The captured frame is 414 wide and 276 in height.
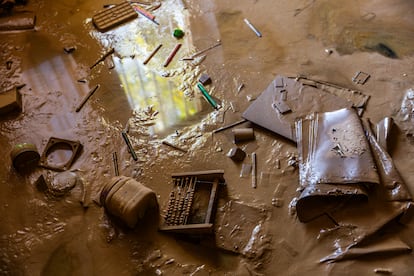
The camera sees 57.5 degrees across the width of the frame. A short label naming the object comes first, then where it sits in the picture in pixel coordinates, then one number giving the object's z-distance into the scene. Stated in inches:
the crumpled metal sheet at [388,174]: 110.5
